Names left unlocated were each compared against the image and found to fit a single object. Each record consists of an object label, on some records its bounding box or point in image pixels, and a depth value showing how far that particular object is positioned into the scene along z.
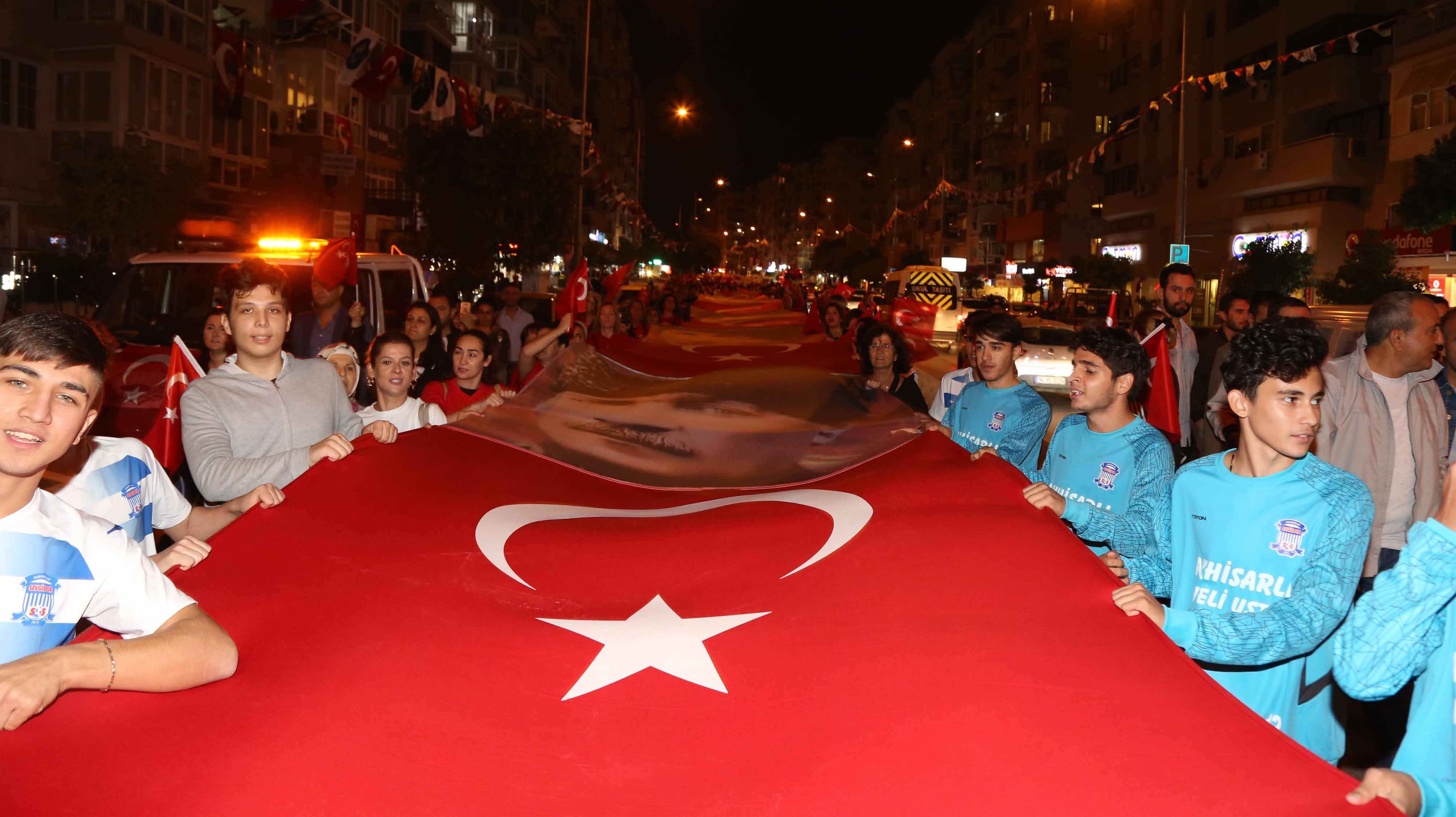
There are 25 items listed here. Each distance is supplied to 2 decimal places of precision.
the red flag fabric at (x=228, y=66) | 24.92
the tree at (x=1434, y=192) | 26.83
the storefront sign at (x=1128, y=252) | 58.06
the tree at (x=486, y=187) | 43.56
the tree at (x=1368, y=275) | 29.44
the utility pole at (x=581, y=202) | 38.06
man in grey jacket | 6.04
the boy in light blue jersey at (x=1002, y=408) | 6.30
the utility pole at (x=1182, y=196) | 30.82
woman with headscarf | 7.60
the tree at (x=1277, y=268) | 36.16
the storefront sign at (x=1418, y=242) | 29.69
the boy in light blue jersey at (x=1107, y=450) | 4.68
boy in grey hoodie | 4.74
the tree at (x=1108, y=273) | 53.88
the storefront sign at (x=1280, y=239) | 41.72
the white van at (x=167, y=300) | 8.51
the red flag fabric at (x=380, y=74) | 17.52
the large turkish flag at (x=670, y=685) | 2.86
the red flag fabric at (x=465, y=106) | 20.95
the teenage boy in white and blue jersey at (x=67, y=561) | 2.88
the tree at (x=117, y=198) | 28.70
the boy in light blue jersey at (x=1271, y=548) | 3.44
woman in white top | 6.39
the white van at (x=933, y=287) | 28.09
